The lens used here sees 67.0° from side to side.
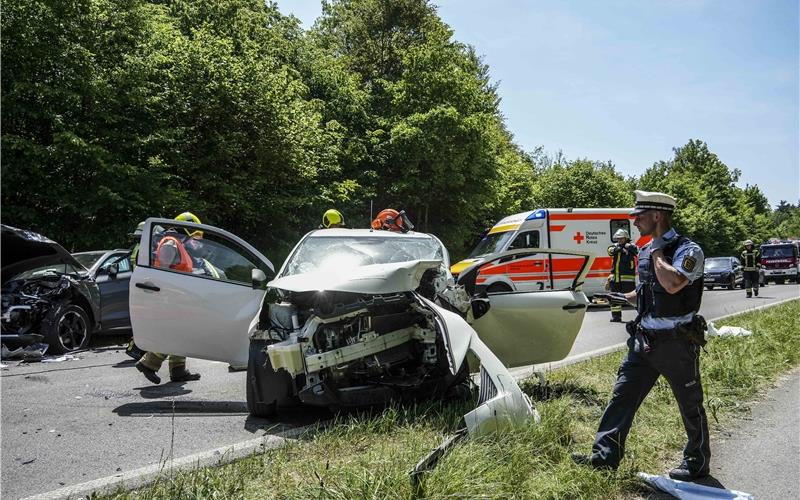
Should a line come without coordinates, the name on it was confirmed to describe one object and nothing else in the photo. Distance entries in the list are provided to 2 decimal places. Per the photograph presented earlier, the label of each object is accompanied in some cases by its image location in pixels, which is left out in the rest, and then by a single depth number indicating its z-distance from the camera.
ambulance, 14.69
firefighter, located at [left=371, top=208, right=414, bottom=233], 8.02
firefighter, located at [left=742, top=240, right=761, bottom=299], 18.41
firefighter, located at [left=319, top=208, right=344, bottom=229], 8.48
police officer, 3.52
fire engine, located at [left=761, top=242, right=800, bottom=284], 32.16
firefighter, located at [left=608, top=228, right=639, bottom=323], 11.98
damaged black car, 8.10
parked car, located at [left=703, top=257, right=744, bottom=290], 27.06
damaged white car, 4.46
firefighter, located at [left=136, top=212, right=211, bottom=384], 5.92
